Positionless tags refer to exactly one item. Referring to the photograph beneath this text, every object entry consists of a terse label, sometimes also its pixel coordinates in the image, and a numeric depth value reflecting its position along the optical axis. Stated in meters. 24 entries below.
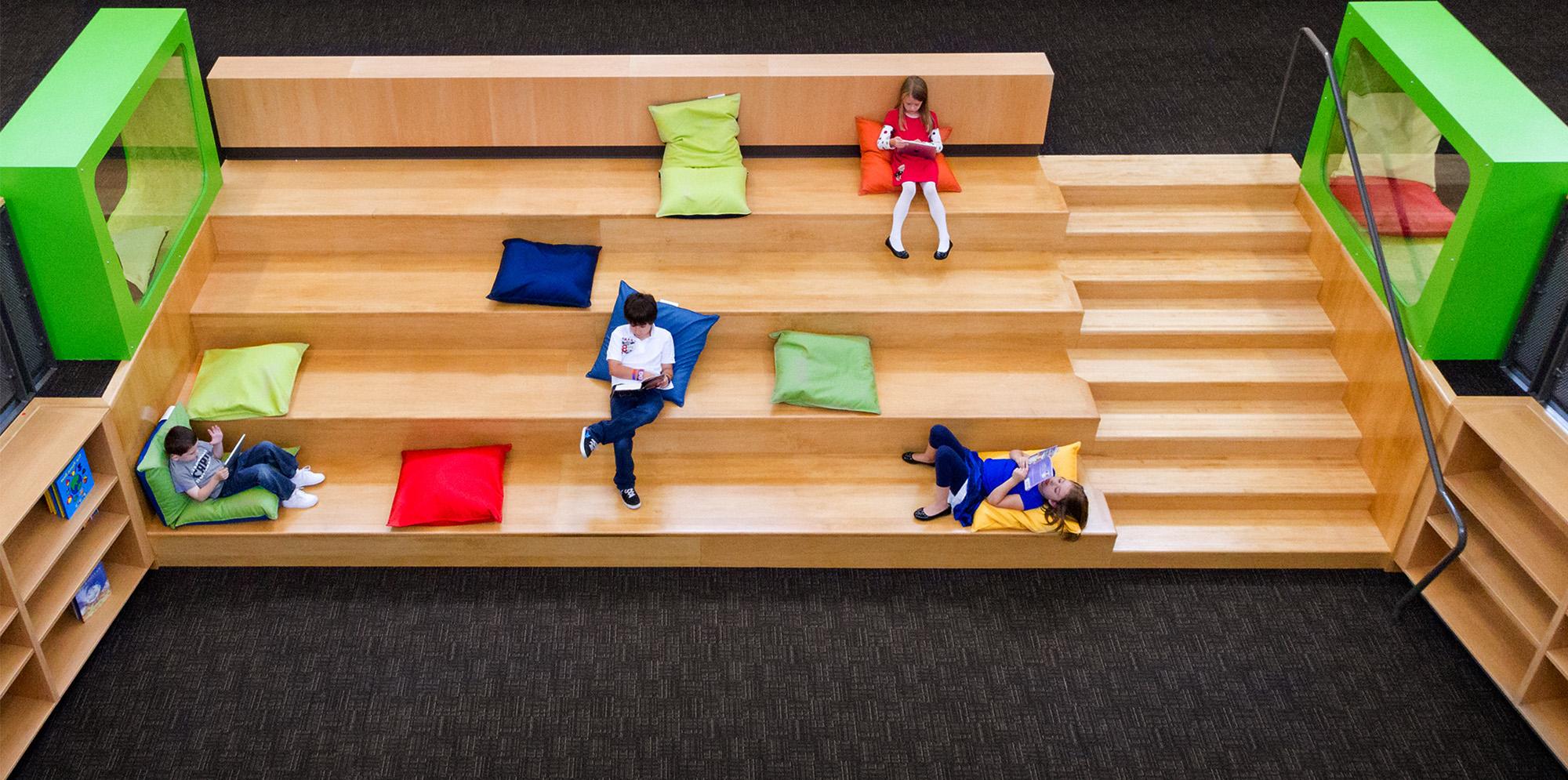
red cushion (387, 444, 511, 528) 5.28
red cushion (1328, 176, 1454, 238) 5.22
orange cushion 6.16
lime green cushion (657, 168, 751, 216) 6.00
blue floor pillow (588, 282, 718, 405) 5.59
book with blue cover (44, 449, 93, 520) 4.73
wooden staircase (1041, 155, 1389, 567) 5.56
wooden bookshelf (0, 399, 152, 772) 4.55
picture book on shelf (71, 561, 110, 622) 4.95
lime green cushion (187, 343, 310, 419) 5.41
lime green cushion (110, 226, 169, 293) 5.14
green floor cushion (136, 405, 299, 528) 5.17
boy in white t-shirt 5.30
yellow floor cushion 5.28
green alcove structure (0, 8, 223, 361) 4.79
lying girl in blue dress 5.21
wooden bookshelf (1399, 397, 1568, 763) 4.73
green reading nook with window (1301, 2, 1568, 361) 4.87
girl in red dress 6.01
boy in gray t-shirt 5.08
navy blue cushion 5.74
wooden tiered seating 5.40
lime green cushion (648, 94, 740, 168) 6.20
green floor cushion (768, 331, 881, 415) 5.54
